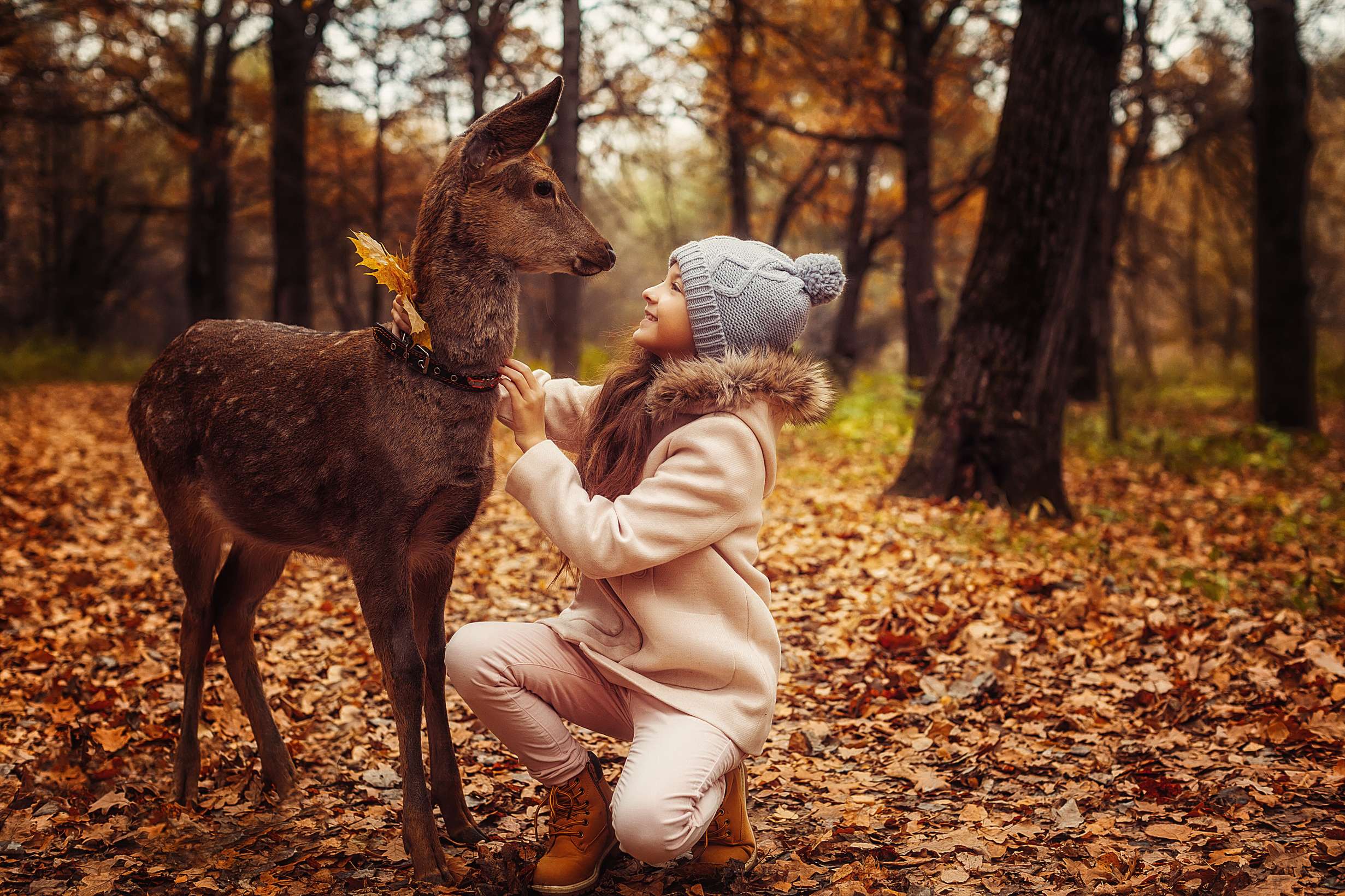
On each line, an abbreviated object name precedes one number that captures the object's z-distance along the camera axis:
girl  2.78
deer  2.92
